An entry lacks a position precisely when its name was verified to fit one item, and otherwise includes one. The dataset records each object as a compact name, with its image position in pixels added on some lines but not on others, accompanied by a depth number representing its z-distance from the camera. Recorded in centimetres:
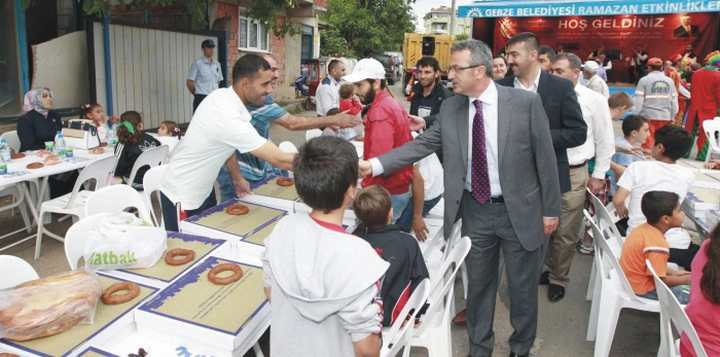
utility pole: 2393
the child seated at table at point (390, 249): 231
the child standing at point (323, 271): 142
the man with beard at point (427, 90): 500
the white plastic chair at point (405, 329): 205
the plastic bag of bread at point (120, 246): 222
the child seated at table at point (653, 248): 282
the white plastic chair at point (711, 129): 708
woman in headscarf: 526
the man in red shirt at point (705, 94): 823
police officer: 877
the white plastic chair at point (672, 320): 194
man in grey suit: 259
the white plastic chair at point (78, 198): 433
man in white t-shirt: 279
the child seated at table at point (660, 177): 357
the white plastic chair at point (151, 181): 374
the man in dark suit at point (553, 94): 325
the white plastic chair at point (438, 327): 246
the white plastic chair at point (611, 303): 288
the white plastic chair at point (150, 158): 475
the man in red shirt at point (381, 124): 304
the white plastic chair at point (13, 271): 212
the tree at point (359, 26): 2628
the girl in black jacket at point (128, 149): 473
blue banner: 1070
